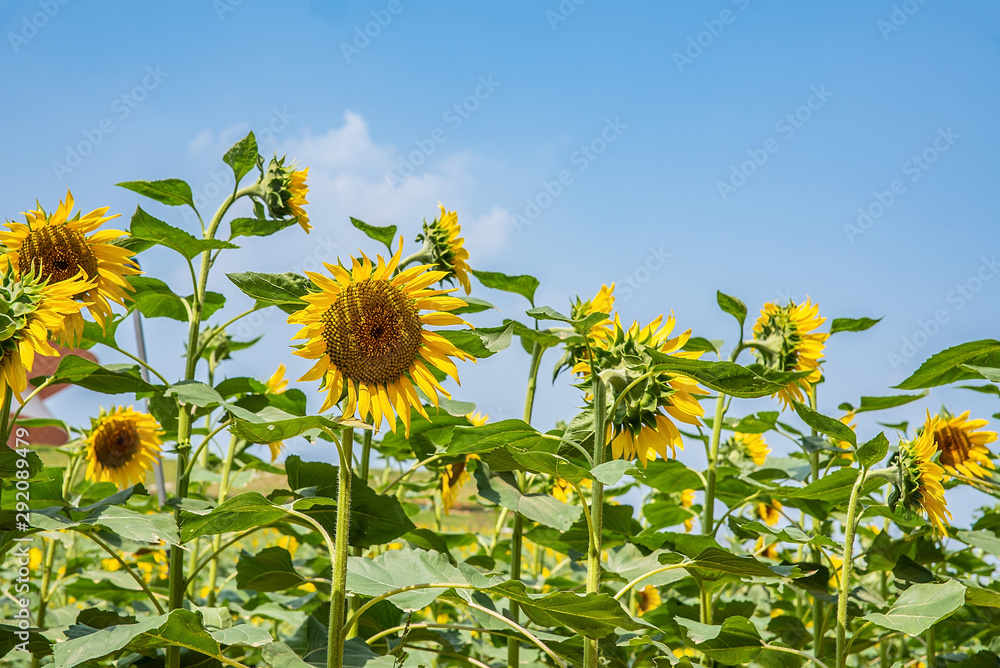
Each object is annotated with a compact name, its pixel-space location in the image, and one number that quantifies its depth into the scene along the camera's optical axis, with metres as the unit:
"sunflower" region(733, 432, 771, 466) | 3.65
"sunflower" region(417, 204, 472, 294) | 2.57
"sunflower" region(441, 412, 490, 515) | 2.87
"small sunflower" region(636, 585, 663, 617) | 3.88
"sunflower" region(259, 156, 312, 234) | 2.54
